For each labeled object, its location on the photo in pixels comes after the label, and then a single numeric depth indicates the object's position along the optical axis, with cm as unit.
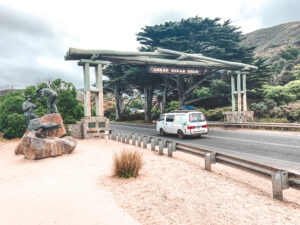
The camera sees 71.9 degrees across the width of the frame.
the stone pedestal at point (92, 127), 1513
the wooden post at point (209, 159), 665
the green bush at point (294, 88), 2438
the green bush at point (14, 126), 1788
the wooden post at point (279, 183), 439
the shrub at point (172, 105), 3199
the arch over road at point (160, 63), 1562
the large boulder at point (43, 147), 888
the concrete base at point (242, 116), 2155
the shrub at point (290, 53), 5112
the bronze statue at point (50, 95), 1218
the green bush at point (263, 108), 2217
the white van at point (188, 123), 1352
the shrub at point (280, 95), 2298
